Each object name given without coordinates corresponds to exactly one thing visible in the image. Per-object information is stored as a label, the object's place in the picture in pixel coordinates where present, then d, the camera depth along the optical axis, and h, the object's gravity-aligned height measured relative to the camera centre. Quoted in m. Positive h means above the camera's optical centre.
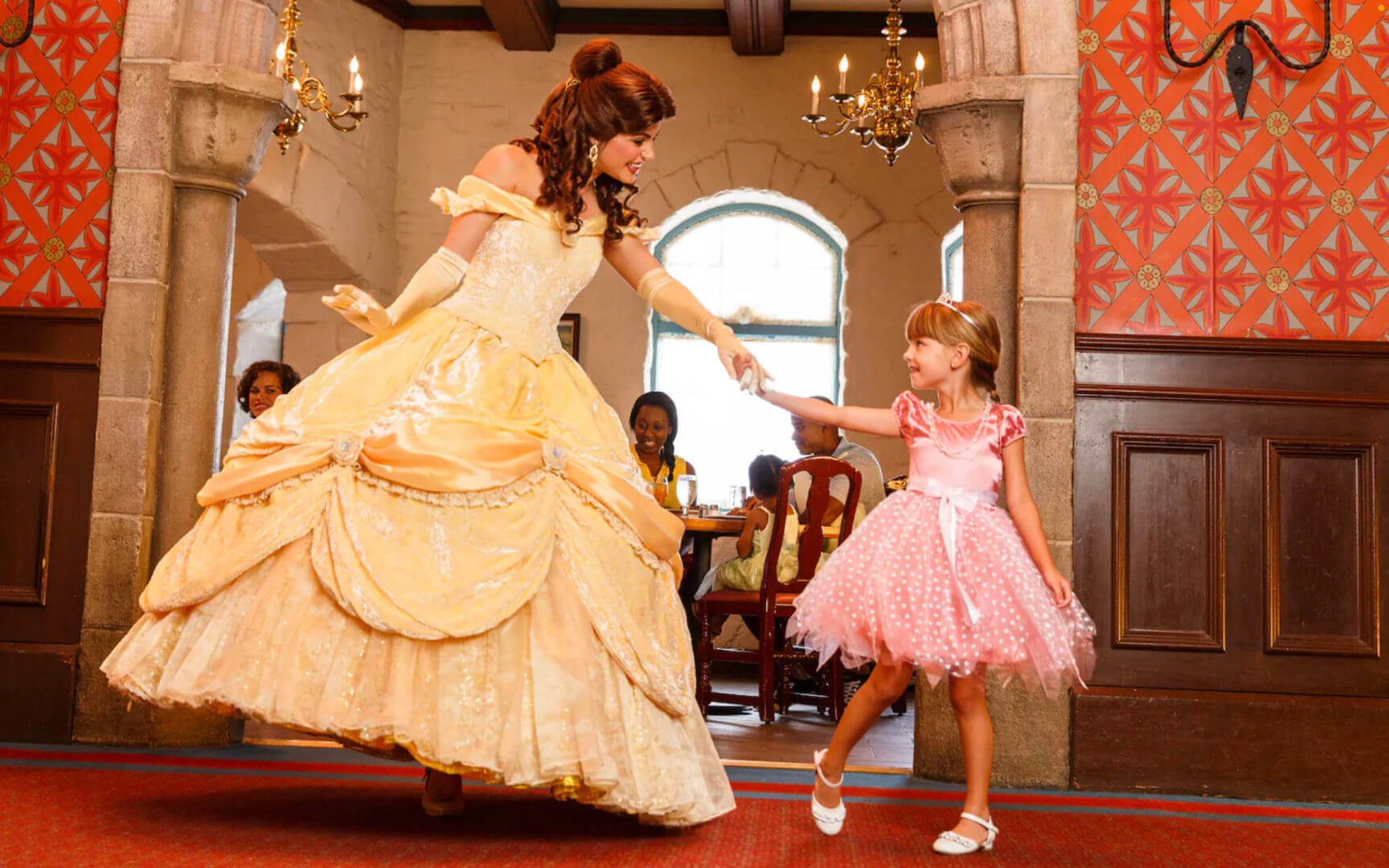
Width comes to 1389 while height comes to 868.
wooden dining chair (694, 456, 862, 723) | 5.40 -0.31
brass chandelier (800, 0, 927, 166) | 6.22 +2.14
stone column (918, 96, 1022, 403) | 4.07 +1.13
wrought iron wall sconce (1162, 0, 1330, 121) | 4.06 +1.57
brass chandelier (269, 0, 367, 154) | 5.33 +1.98
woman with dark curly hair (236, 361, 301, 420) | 5.23 +0.55
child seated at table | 5.75 -0.11
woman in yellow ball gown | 2.55 -0.05
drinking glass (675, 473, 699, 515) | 6.21 +0.21
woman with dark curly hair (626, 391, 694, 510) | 6.62 +0.49
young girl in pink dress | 2.91 -0.09
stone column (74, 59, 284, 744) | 4.11 +0.59
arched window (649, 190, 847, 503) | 9.24 +1.60
